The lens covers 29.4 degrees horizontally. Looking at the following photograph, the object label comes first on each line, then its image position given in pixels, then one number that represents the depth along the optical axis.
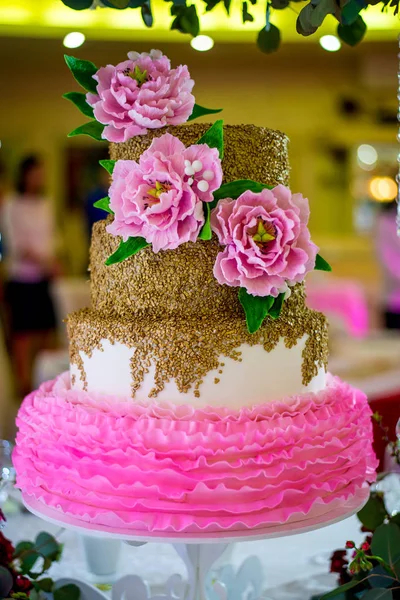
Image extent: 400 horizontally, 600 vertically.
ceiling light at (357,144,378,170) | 10.16
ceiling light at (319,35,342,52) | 1.75
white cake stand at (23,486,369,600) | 1.15
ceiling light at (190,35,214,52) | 1.82
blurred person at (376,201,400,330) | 5.34
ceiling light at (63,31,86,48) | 1.72
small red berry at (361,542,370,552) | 1.32
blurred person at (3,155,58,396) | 5.53
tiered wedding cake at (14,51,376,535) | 1.18
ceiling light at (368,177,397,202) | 10.09
